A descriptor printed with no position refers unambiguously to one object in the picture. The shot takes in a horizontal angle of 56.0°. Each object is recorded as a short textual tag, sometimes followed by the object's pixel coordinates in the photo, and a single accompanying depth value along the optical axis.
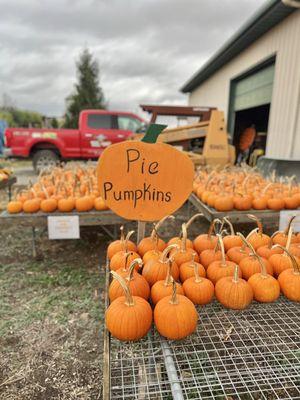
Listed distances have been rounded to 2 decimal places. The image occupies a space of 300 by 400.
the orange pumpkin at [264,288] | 1.39
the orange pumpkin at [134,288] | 1.35
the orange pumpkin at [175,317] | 1.15
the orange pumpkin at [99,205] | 3.47
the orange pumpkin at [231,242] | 1.82
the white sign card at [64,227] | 3.23
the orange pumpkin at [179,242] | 1.72
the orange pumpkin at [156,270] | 1.46
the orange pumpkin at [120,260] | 1.53
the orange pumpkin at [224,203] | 3.28
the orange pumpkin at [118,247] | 1.71
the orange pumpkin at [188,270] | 1.49
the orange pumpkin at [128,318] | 1.17
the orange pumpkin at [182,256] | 1.60
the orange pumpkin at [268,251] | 1.69
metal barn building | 6.25
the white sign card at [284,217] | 3.08
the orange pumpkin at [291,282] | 1.38
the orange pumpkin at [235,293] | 1.34
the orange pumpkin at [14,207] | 3.40
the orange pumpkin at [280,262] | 1.56
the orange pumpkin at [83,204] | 3.43
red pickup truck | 10.09
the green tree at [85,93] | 27.64
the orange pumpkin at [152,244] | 1.69
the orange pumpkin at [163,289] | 1.31
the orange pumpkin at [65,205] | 3.41
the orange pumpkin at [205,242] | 1.79
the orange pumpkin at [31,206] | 3.40
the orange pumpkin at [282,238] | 1.85
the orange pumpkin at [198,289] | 1.37
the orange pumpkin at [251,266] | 1.51
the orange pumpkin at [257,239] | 1.86
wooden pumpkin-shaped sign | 1.63
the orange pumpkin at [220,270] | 1.49
